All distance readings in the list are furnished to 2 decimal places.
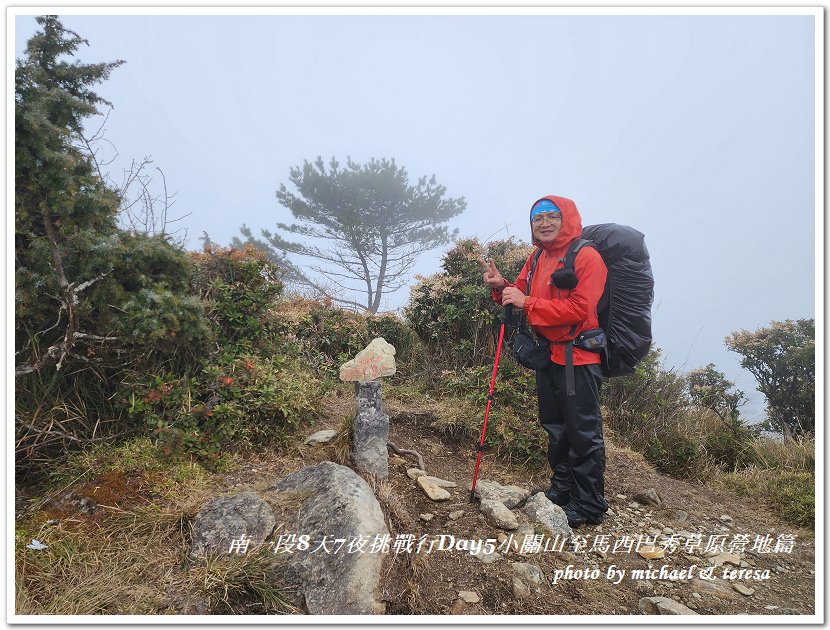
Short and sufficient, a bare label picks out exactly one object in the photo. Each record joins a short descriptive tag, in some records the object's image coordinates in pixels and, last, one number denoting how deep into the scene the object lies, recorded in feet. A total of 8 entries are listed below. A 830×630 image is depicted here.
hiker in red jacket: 11.74
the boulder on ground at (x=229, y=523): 9.37
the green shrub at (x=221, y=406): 12.21
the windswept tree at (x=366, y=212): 63.00
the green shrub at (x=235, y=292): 15.30
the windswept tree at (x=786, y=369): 22.52
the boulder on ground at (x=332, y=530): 8.68
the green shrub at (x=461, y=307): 19.47
